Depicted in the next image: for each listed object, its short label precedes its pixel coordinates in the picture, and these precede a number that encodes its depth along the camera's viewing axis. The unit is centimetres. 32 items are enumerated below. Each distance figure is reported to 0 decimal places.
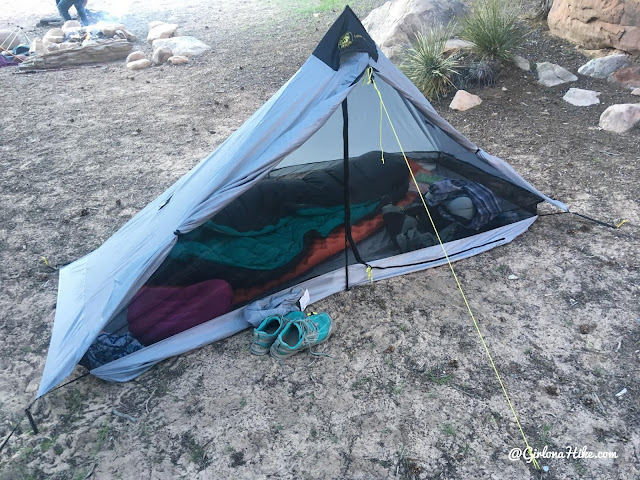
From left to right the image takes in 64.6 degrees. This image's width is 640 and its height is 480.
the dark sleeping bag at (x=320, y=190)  325
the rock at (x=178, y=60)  809
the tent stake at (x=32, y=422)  235
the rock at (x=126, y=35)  938
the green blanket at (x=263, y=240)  283
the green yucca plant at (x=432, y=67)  564
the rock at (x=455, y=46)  600
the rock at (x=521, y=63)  593
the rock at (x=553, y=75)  569
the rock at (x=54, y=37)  946
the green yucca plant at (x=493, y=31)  579
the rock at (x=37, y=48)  901
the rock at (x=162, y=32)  925
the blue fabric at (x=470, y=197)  329
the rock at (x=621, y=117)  469
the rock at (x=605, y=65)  560
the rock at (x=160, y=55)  820
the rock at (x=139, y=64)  807
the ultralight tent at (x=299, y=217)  265
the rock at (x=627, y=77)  538
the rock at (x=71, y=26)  1011
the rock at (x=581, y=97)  527
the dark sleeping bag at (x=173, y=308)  270
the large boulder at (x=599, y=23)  557
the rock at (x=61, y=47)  857
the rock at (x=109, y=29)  938
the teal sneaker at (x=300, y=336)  267
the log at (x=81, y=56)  848
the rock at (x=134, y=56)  837
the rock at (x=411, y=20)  665
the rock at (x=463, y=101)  550
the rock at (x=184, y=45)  843
